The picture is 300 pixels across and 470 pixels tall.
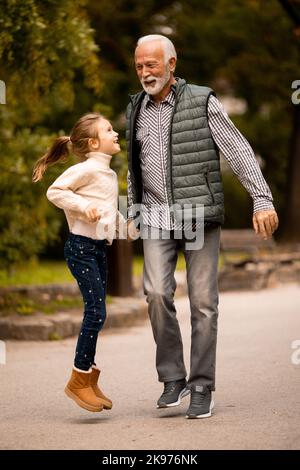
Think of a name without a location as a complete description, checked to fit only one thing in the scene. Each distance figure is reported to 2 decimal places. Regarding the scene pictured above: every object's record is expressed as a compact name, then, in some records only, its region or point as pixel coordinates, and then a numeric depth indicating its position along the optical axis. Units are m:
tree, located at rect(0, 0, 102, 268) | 14.88
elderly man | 8.73
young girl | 8.72
